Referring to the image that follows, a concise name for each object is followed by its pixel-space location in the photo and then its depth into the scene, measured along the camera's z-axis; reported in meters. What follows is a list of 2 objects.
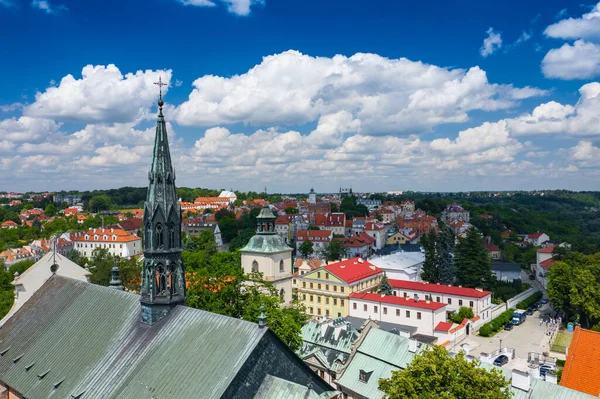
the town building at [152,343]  15.98
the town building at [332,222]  141.00
